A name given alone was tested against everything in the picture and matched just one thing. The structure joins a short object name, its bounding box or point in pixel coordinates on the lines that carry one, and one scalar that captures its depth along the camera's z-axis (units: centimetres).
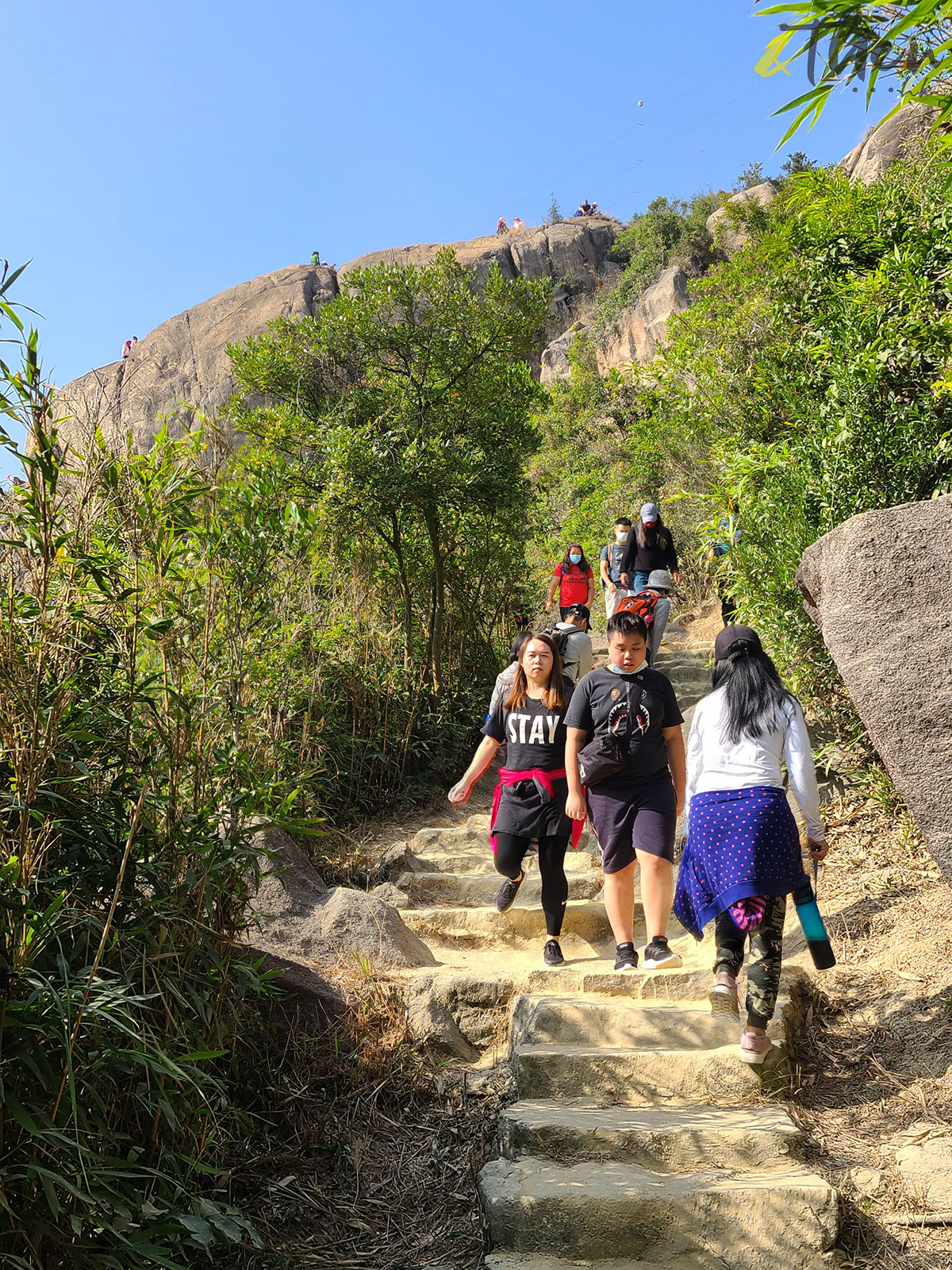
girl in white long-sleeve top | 326
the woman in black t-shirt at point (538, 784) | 460
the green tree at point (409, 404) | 821
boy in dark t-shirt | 404
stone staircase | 273
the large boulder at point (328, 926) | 448
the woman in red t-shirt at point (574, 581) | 908
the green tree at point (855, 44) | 184
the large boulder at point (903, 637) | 368
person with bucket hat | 780
